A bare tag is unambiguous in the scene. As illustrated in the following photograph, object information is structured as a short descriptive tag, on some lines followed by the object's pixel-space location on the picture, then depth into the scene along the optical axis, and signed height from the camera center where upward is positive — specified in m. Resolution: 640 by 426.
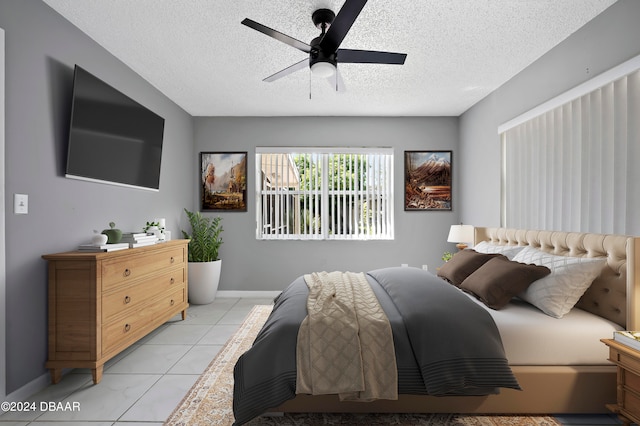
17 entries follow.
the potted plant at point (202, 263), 4.46 -0.70
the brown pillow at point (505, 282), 2.24 -0.48
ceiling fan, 1.98 +1.09
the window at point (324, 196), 5.04 +0.24
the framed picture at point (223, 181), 5.00 +0.46
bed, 1.92 -0.94
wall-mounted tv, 2.58 +0.67
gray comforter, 1.69 -0.77
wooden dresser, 2.32 -0.70
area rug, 1.91 -1.22
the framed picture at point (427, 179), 4.98 +0.50
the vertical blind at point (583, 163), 2.19 +0.39
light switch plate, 2.15 +0.05
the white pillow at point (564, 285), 2.11 -0.47
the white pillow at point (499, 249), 2.89 -0.34
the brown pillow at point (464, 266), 2.82 -0.47
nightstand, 1.67 -0.87
